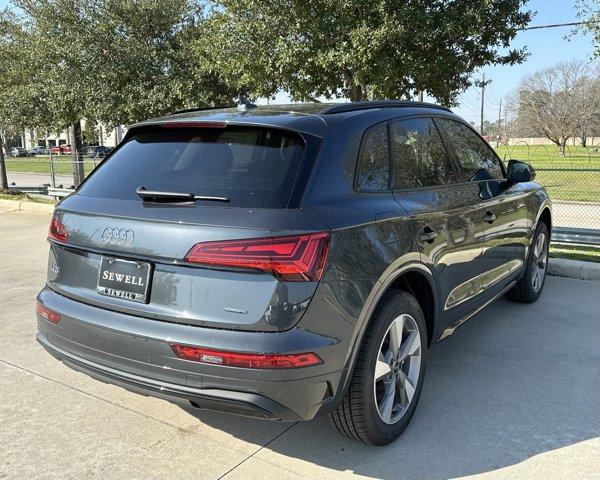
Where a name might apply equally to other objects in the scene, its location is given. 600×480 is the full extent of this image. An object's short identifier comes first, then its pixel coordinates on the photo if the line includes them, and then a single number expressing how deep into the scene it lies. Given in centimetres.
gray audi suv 242
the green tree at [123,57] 1294
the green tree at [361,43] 829
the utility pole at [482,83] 1049
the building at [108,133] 1499
